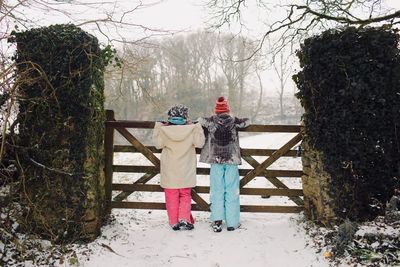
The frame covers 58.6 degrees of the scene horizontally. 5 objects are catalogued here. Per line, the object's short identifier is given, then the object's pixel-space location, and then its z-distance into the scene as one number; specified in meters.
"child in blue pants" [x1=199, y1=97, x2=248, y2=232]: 5.50
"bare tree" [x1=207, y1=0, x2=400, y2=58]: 7.37
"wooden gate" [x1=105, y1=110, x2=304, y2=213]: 5.83
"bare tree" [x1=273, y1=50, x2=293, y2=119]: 38.71
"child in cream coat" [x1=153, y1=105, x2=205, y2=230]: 5.53
